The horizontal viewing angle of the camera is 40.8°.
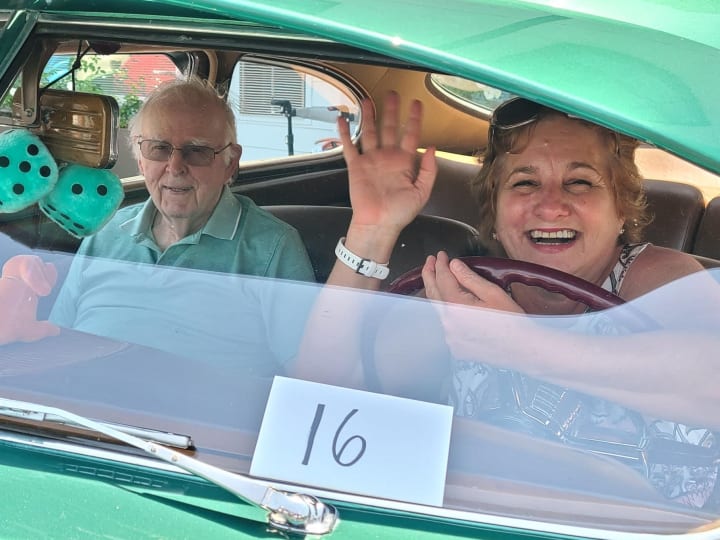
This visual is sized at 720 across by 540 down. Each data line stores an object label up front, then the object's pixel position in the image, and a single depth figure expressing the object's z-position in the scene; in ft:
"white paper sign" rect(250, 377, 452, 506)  4.16
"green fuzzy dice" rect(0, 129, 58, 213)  6.48
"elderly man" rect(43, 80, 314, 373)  5.60
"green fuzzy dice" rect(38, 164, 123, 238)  6.79
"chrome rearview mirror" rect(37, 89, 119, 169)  6.83
